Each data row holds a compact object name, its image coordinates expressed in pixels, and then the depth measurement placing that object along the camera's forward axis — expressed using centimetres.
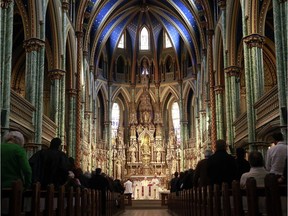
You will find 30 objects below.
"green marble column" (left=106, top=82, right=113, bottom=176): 2776
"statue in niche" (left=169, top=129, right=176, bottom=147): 2829
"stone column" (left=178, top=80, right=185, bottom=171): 2807
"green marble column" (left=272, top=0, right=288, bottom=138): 975
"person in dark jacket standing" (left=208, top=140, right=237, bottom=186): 587
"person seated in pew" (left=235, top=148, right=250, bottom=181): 653
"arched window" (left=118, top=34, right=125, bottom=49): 2994
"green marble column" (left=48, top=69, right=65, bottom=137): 1565
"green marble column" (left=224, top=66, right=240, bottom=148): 1578
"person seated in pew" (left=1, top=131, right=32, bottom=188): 413
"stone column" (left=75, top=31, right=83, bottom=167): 1915
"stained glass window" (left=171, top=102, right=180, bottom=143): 2965
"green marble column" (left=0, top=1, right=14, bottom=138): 956
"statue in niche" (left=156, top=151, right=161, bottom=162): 2789
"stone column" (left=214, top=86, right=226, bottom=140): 1827
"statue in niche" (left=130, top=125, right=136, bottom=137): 2849
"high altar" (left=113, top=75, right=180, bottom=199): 2755
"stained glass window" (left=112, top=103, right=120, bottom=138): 2973
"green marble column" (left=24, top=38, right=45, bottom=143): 1272
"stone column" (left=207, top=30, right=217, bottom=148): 1875
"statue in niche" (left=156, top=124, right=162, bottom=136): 2868
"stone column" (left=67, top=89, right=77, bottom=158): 1876
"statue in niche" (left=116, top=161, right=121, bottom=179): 2744
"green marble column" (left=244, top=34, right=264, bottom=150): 1277
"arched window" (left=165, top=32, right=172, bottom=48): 2970
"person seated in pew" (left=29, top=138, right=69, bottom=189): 619
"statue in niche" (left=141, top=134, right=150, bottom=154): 2795
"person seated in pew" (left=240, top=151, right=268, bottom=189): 480
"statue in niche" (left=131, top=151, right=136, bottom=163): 2782
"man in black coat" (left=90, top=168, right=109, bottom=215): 1017
